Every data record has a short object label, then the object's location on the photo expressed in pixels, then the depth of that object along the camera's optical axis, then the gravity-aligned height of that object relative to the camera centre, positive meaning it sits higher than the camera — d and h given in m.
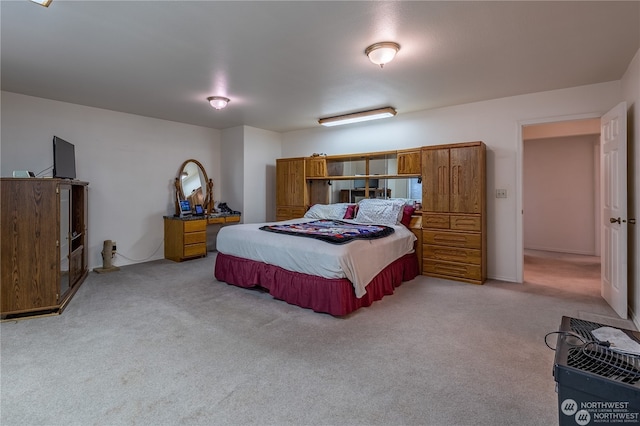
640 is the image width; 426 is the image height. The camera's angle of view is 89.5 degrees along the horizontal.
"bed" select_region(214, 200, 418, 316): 3.15 -0.59
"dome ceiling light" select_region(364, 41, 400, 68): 2.82 +1.43
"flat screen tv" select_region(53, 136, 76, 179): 3.74 +0.69
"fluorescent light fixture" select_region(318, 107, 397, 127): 5.02 +1.59
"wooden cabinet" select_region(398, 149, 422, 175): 4.91 +0.78
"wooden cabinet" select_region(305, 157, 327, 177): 6.04 +0.87
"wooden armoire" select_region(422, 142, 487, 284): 4.29 +0.01
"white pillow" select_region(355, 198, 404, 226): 4.82 +0.01
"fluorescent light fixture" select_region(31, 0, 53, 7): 2.14 +1.42
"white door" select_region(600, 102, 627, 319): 3.08 +0.04
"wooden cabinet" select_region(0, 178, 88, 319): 3.05 -0.32
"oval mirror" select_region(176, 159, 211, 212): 6.09 +0.59
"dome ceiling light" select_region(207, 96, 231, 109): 4.43 +1.54
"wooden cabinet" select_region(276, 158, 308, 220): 6.16 +0.48
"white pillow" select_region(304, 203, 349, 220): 5.50 +0.03
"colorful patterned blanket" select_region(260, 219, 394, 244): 3.49 -0.22
